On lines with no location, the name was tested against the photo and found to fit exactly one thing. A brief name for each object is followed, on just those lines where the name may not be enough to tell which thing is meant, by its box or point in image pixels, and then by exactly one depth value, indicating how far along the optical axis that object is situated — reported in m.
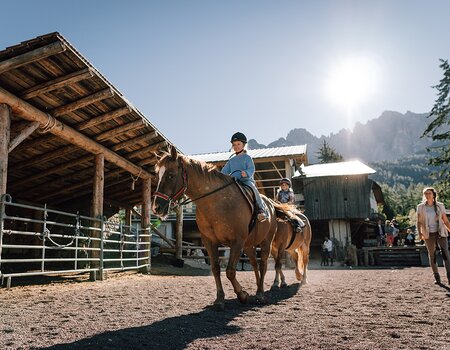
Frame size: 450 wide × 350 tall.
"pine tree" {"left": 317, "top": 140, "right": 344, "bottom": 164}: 61.59
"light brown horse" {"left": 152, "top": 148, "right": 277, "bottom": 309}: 4.71
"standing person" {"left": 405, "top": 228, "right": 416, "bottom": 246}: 22.06
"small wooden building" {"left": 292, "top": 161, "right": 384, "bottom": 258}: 27.45
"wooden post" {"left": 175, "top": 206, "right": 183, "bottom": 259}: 18.28
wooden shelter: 6.87
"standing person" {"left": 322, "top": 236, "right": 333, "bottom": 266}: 22.27
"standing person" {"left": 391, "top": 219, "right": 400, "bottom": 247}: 23.52
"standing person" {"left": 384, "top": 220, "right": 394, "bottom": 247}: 23.25
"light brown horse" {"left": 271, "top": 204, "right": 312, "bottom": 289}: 7.28
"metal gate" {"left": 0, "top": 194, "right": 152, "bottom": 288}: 13.72
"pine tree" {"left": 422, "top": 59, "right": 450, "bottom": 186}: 24.56
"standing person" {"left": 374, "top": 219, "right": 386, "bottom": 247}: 24.01
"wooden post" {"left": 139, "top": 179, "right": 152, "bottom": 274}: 14.07
